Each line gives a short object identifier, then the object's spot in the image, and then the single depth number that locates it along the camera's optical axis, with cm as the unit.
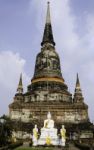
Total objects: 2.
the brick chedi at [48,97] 4853
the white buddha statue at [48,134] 3606
